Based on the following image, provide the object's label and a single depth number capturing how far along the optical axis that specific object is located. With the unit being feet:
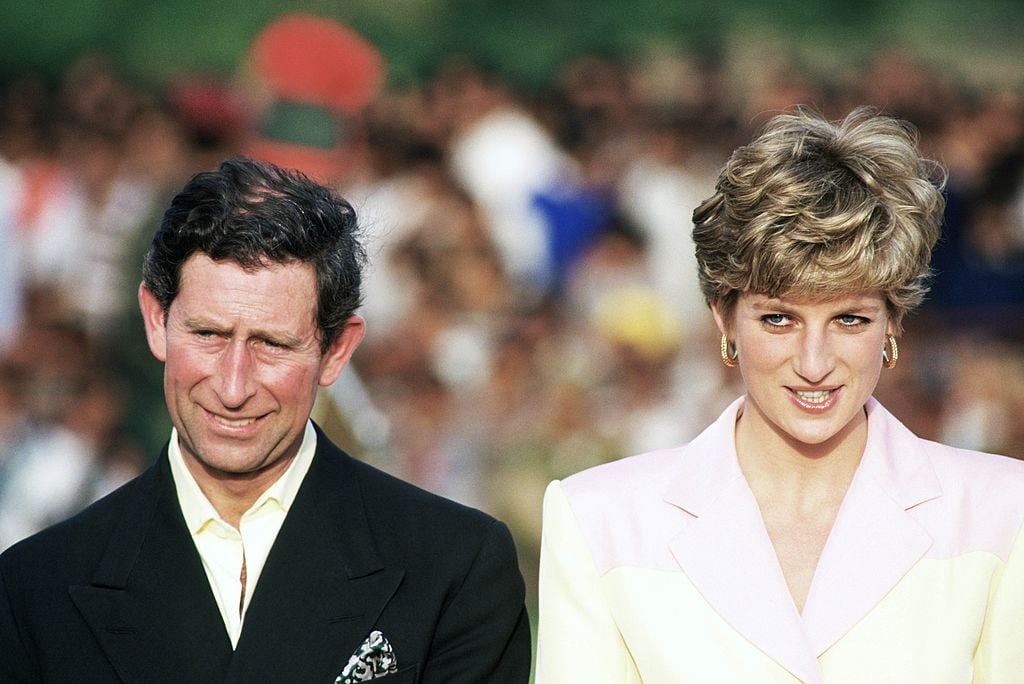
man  20.95
